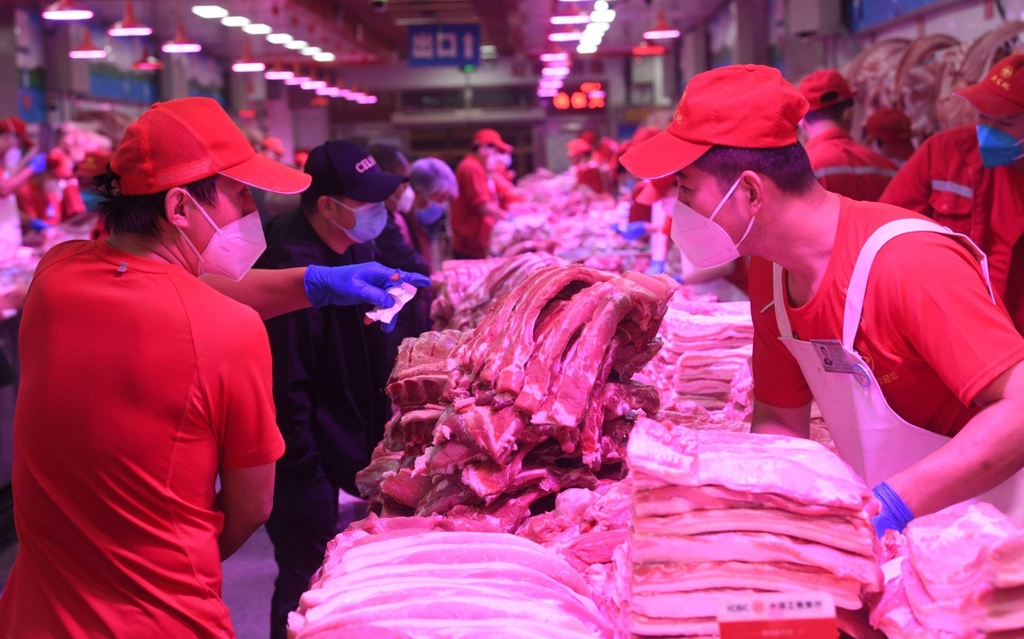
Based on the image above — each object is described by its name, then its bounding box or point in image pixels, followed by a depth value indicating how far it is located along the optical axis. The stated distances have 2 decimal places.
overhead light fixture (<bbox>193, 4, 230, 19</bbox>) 16.92
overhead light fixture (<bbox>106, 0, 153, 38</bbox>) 14.09
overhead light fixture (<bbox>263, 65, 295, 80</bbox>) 23.72
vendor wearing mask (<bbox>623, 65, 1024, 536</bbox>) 1.86
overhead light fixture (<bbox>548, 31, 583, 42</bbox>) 16.78
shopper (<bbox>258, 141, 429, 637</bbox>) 3.59
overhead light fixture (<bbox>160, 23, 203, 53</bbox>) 16.48
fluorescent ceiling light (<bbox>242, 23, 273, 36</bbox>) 19.30
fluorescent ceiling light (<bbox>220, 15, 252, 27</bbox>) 17.75
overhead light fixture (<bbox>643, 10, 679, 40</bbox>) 15.45
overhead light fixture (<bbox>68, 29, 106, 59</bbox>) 14.97
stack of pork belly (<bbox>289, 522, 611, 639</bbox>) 1.69
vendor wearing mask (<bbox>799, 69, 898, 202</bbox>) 5.50
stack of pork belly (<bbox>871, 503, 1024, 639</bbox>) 1.35
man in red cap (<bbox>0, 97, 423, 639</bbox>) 2.00
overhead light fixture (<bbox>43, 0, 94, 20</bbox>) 12.66
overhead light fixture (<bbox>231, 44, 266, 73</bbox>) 19.30
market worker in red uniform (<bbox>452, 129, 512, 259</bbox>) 10.73
